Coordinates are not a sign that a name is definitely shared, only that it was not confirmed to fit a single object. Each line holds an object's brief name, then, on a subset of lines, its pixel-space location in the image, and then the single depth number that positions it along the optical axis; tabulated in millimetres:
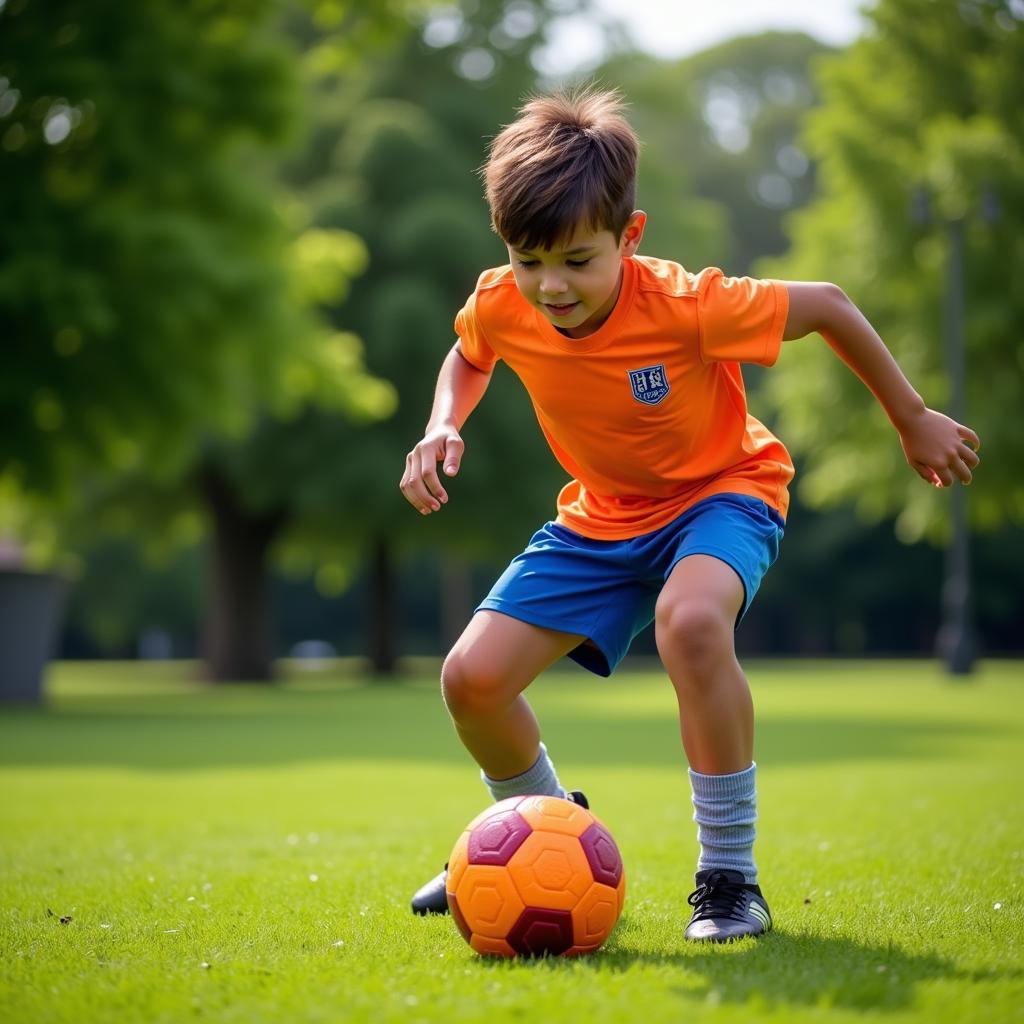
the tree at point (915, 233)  23047
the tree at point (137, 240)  16281
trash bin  17953
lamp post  21672
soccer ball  3559
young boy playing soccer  3836
